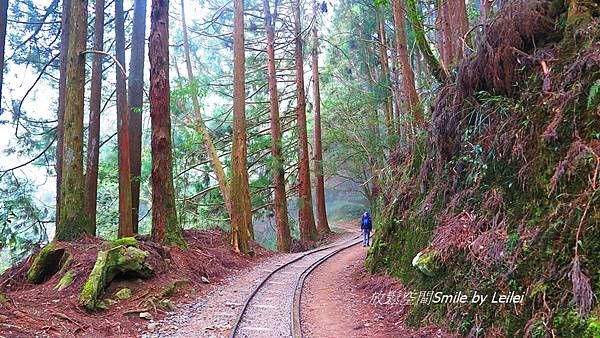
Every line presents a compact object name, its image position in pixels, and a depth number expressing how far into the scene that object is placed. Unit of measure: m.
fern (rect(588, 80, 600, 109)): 4.73
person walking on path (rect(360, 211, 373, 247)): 15.89
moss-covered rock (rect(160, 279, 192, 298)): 8.26
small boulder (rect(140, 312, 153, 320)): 7.19
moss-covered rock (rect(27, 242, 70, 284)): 8.41
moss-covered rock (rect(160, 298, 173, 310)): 7.81
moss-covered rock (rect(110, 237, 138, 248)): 8.44
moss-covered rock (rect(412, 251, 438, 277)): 6.23
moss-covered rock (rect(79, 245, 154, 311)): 7.07
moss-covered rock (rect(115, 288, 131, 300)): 7.64
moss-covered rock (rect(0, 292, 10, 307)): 5.93
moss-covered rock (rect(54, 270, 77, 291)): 7.46
